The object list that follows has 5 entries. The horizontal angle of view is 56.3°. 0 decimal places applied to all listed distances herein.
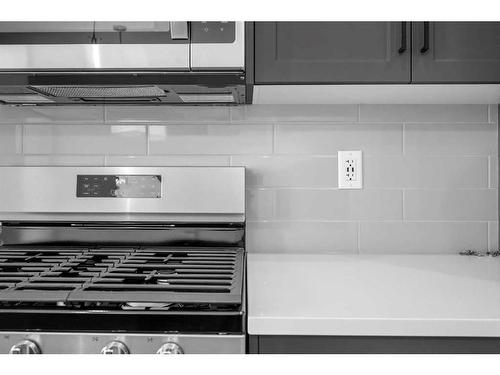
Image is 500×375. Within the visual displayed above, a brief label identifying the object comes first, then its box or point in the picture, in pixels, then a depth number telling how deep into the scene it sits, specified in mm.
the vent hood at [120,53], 1195
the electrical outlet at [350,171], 1518
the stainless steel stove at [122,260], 853
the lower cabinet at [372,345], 838
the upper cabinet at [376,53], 1213
